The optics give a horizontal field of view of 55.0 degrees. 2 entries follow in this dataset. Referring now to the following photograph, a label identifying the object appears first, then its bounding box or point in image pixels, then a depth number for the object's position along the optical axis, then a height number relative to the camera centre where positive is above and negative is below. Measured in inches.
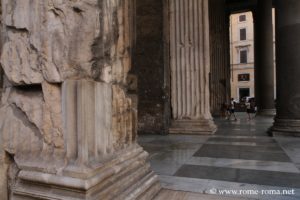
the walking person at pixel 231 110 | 612.4 -34.0
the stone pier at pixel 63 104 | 94.4 -2.3
